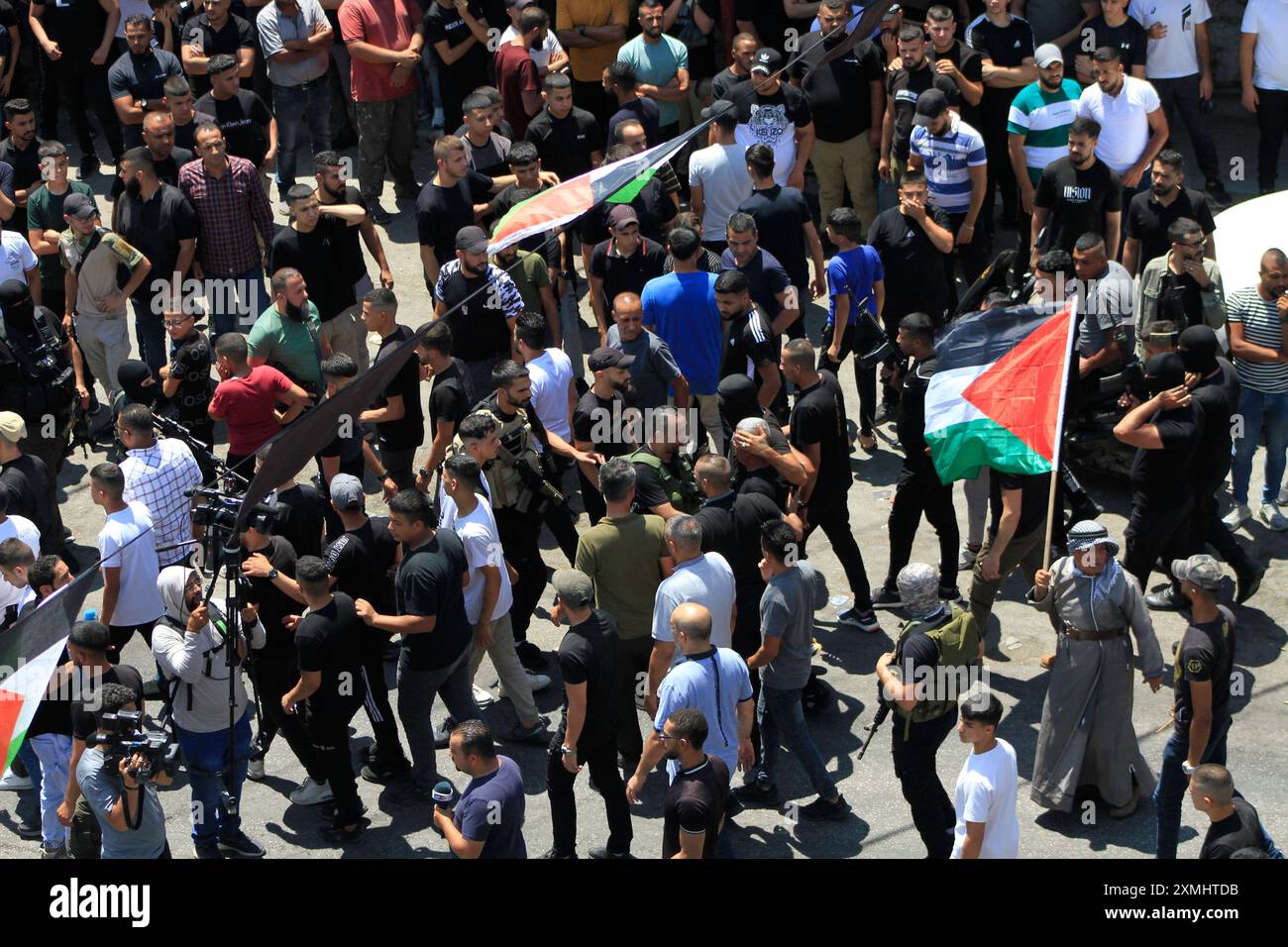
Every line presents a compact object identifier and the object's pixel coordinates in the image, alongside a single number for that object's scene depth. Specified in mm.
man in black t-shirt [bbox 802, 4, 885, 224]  14641
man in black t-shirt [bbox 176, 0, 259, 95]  15562
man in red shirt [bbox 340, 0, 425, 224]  15430
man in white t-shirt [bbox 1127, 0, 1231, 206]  14742
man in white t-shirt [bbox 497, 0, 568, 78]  15047
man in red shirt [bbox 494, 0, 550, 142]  14953
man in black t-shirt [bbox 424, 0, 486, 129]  15875
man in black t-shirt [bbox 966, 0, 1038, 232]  14625
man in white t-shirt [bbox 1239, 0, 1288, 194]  14773
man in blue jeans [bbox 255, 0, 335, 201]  15539
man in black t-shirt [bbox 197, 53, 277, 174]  14406
